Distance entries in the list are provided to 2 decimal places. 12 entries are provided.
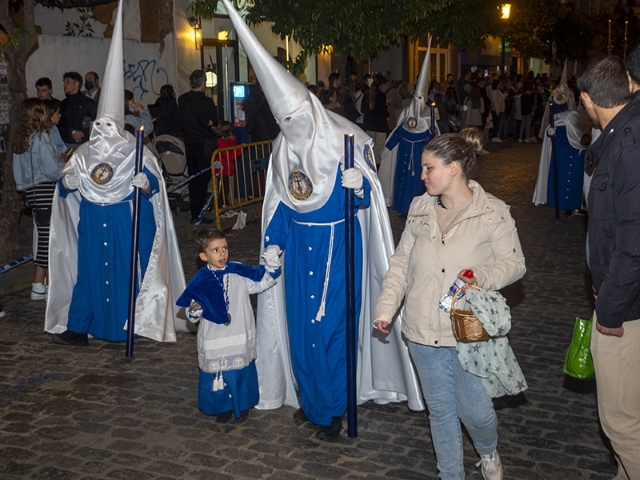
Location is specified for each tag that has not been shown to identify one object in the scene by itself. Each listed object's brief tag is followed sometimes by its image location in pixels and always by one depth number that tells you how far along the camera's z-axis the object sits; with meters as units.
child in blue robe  5.27
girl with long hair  7.94
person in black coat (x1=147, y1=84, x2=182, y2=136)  12.91
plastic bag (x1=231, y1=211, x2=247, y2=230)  12.30
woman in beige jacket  4.05
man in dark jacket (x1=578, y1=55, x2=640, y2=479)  3.51
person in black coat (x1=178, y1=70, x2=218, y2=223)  12.23
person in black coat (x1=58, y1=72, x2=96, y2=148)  10.95
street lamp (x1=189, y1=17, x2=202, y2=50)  18.94
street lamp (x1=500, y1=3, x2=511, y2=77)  26.88
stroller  12.30
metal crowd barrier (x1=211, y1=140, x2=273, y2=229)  12.18
